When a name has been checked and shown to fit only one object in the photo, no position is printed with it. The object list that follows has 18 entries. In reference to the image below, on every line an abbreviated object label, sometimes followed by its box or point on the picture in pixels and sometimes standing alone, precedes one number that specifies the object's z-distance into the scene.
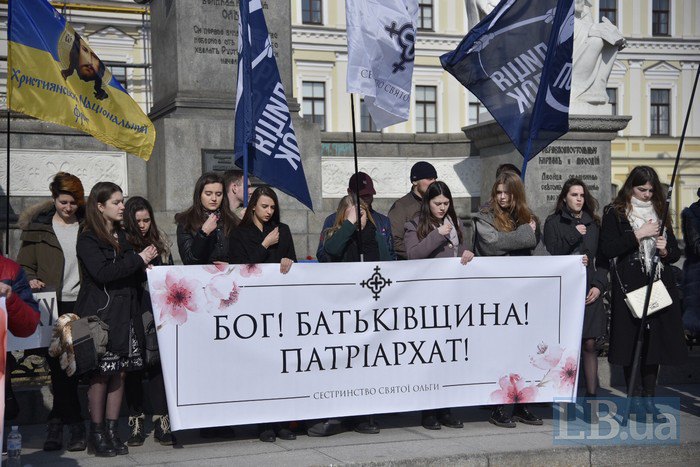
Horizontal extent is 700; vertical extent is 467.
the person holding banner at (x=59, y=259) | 6.91
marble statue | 14.52
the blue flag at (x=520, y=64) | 7.79
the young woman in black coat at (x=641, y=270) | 7.67
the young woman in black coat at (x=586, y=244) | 7.88
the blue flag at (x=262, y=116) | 7.40
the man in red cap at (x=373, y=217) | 7.57
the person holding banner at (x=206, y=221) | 7.13
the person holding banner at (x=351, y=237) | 7.25
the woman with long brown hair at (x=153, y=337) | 6.88
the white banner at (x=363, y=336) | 6.70
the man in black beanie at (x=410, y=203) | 8.79
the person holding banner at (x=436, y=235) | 7.34
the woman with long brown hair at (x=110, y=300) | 6.59
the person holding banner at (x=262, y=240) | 7.03
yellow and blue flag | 7.45
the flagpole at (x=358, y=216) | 7.12
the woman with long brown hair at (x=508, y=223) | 7.64
